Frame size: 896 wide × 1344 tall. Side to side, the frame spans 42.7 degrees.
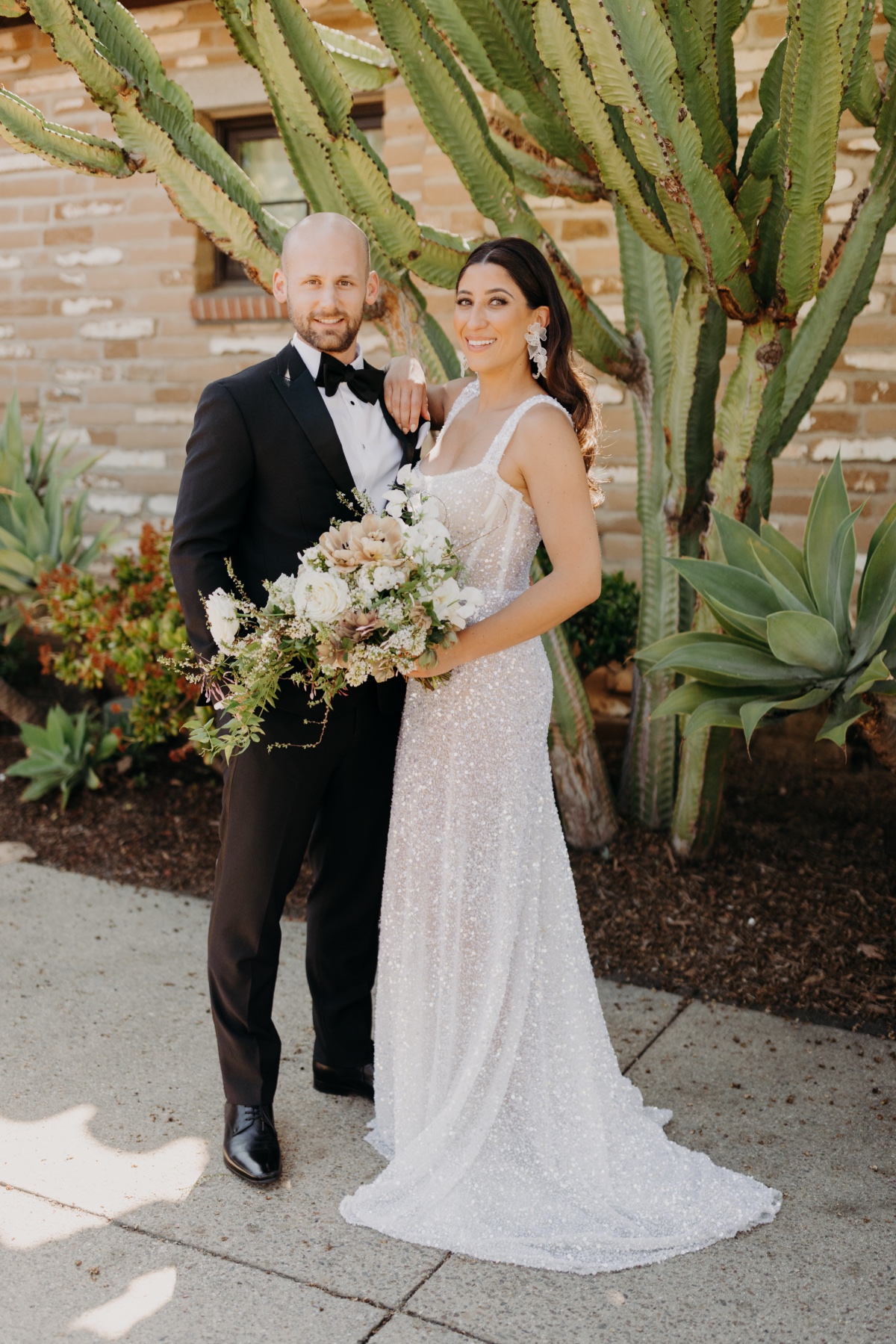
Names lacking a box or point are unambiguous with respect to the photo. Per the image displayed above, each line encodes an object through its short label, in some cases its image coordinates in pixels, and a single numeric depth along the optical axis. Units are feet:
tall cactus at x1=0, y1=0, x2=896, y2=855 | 10.75
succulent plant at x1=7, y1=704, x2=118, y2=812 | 18.26
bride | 8.80
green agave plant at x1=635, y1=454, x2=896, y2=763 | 11.16
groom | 9.06
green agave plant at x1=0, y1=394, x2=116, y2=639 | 18.83
